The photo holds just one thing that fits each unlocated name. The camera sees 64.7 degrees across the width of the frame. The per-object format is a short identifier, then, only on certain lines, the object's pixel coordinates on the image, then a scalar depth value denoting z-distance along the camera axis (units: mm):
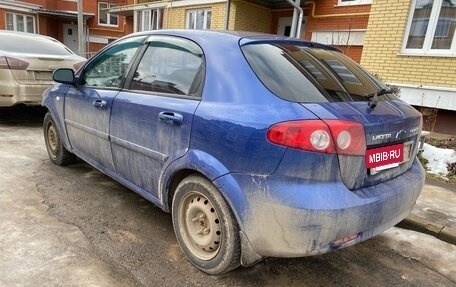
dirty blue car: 1946
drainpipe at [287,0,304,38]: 8075
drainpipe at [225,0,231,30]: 10907
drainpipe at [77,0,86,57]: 12570
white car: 5715
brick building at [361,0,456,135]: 6430
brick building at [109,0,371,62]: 10758
